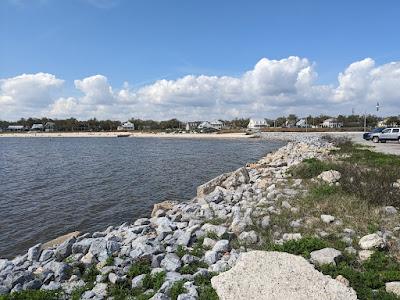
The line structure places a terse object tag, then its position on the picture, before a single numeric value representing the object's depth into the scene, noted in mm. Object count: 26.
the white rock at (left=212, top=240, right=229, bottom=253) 7379
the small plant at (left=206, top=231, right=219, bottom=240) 8395
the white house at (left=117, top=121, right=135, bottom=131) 182375
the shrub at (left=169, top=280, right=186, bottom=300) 5574
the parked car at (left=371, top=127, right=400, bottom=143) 45062
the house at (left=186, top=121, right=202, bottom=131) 167400
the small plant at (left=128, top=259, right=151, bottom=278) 6529
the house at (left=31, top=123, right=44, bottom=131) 187875
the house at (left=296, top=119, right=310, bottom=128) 142900
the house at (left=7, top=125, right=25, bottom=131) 197625
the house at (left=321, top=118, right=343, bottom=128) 132700
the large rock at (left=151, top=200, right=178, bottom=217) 13894
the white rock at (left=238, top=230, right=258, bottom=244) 8018
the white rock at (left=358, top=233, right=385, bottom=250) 7181
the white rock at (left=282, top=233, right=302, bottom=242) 7871
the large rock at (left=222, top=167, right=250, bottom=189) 16859
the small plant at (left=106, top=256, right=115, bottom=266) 7079
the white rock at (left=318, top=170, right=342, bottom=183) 13712
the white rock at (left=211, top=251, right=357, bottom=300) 5371
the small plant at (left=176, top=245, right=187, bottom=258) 7462
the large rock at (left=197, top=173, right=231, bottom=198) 16389
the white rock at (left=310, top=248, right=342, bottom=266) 6484
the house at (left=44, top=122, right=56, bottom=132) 186375
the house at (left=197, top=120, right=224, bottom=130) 166500
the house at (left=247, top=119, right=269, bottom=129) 162875
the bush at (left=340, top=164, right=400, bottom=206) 10653
